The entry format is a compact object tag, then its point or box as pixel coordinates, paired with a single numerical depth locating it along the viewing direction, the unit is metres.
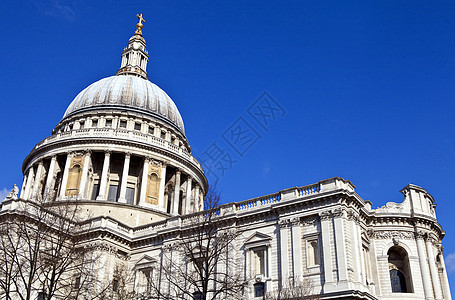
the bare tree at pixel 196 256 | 36.75
